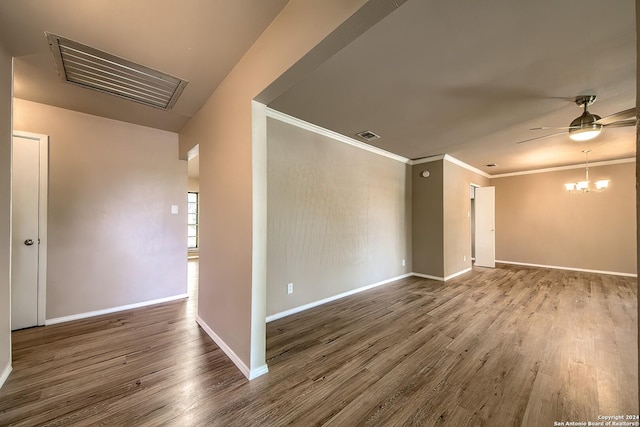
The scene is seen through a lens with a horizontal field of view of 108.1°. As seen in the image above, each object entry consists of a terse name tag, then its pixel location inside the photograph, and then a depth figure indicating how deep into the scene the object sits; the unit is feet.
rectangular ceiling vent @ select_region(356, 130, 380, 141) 11.15
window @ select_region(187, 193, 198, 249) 23.73
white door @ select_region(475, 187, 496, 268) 19.25
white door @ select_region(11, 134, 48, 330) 8.06
